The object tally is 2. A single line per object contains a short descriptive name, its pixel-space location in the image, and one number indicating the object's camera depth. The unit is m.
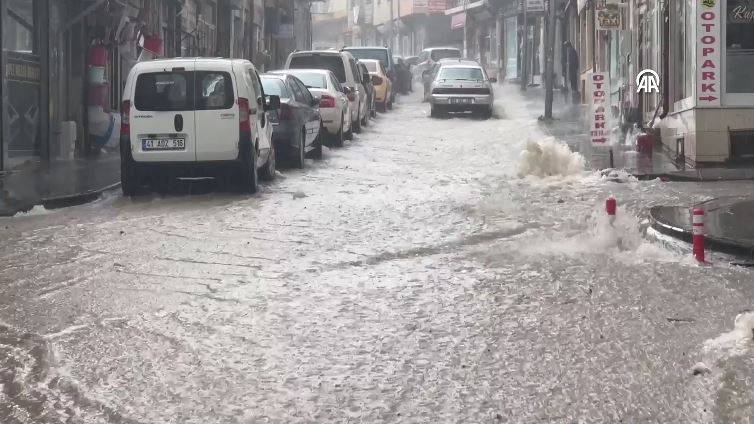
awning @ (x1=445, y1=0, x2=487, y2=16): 66.31
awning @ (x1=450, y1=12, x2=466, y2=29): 73.25
